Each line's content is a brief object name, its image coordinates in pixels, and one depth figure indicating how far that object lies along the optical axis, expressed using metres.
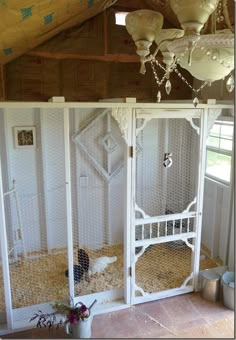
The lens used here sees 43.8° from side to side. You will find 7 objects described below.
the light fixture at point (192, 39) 0.97
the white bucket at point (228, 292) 2.61
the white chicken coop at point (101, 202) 2.54
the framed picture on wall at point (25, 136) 3.10
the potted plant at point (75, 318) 2.18
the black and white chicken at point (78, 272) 2.74
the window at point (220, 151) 3.10
